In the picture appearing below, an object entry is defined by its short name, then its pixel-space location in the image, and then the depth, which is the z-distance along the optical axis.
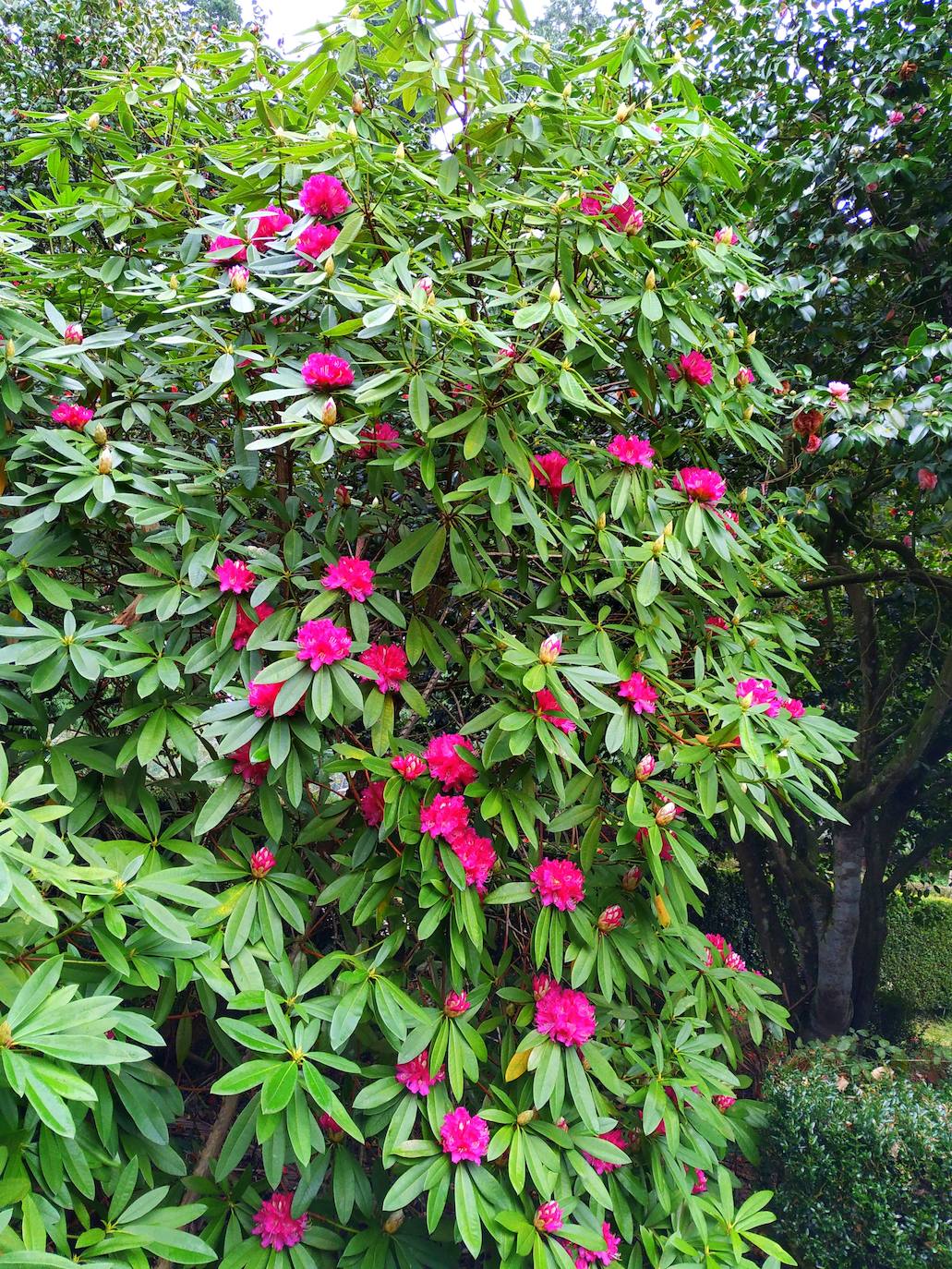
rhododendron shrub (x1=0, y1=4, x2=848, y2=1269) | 1.24
